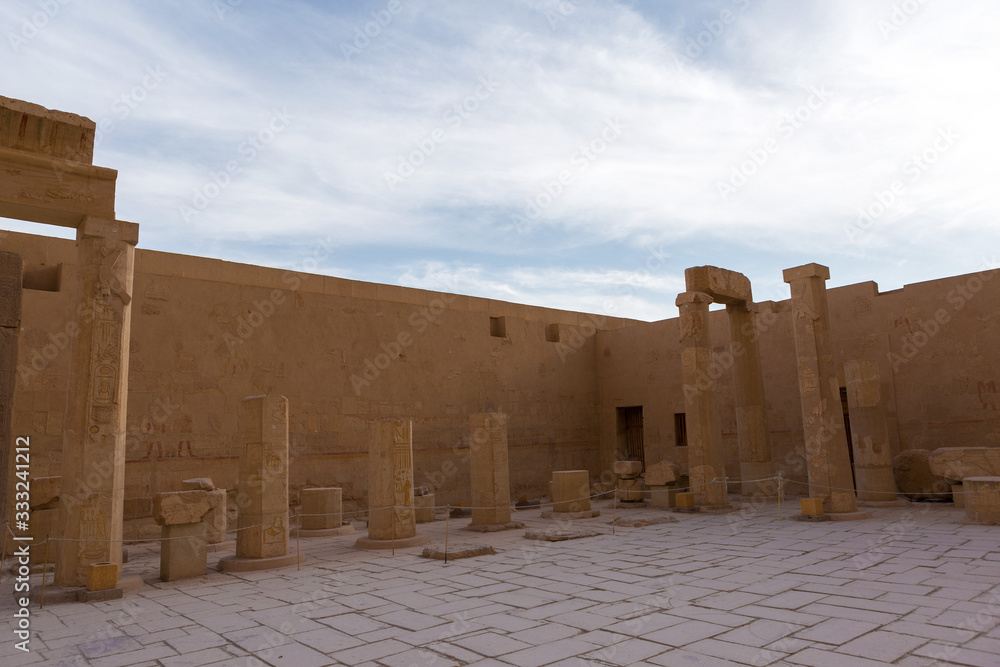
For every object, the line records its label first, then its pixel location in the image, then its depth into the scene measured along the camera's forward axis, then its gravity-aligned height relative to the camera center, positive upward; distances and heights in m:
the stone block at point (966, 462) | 10.12 -0.72
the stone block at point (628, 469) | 13.73 -0.86
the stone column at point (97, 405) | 6.81 +0.42
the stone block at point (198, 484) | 9.70 -0.63
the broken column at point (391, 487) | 9.19 -0.73
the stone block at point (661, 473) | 12.80 -0.92
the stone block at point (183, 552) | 7.31 -1.22
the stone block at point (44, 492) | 8.23 -0.57
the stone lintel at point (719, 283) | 12.34 +2.66
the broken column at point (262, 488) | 7.91 -0.59
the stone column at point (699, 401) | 11.93 +0.43
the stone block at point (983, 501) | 8.78 -1.14
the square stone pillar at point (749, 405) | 12.74 +0.34
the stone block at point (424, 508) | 12.09 -1.35
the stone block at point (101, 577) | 6.47 -1.29
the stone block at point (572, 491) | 11.97 -1.14
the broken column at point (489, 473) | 10.62 -0.66
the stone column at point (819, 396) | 10.31 +0.40
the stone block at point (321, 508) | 10.87 -1.16
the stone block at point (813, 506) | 10.01 -1.28
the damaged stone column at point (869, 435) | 11.58 -0.28
